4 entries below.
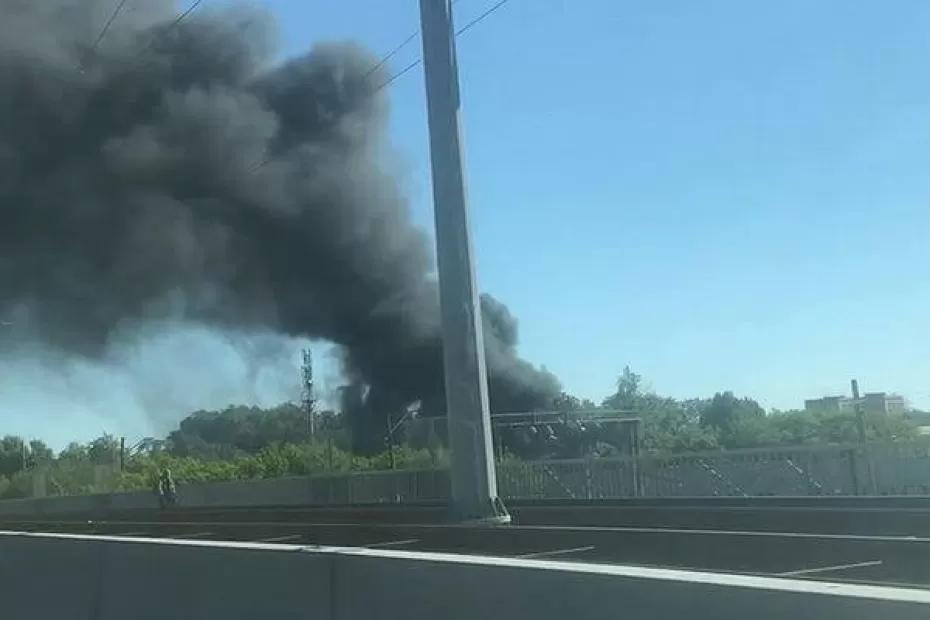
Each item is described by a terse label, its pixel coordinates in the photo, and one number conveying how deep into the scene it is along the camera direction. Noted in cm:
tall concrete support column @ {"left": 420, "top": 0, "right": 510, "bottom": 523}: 1209
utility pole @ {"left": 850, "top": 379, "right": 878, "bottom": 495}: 2017
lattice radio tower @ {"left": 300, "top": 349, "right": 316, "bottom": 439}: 6097
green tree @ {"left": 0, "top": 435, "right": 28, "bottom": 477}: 7482
